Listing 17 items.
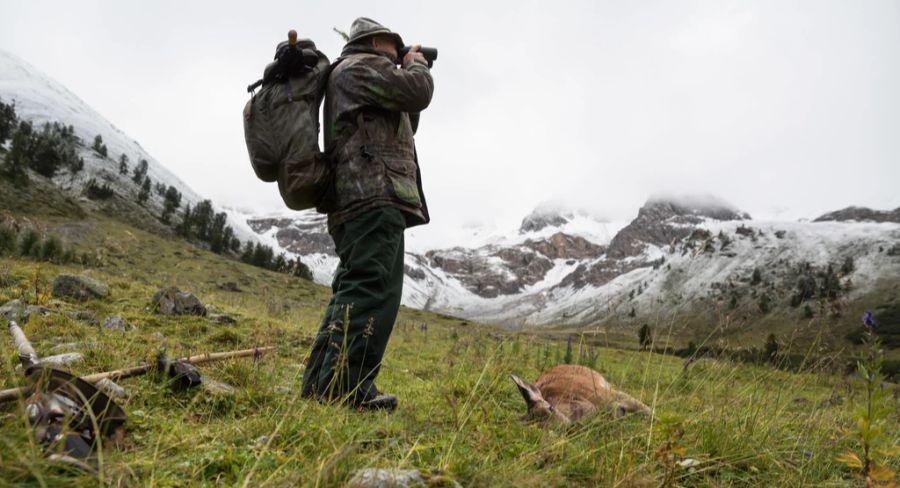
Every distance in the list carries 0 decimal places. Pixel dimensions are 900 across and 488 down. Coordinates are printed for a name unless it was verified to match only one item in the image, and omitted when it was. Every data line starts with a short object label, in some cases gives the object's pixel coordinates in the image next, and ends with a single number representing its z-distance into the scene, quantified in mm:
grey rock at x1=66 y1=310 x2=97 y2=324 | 6692
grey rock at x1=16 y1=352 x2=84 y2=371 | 3882
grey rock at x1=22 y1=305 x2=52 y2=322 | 6130
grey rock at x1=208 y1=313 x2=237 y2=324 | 8977
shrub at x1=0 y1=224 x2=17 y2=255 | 20625
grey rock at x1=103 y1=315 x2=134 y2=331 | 6488
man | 3783
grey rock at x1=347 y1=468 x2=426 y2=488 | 1769
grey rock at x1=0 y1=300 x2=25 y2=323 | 5977
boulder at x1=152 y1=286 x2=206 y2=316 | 8797
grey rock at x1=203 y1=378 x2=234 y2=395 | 3346
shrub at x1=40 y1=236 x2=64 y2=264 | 20319
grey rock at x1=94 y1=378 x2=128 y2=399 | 2946
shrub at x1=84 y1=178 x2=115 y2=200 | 84625
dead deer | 3506
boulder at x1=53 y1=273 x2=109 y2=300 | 8656
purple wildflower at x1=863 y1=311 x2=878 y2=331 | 2718
